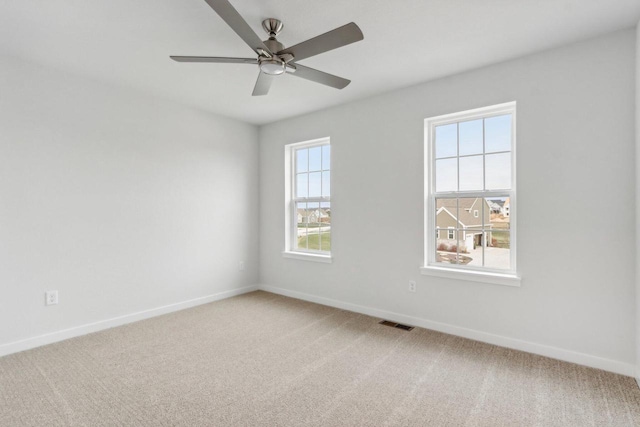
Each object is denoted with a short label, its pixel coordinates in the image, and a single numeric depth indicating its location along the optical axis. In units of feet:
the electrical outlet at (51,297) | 9.68
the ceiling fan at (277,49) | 5.84
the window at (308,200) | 14.08
